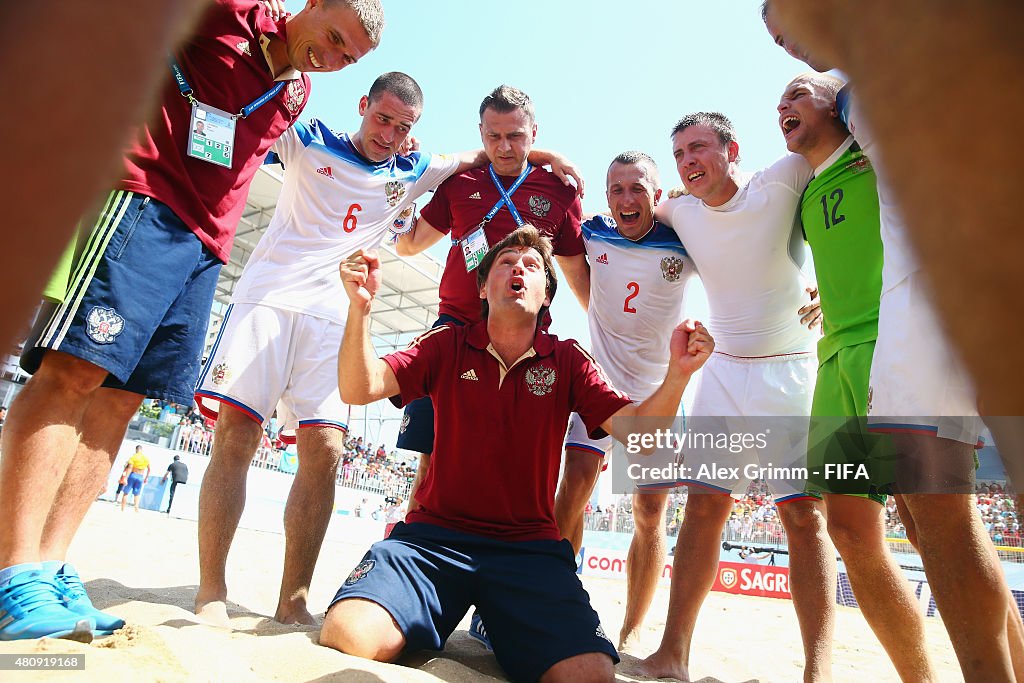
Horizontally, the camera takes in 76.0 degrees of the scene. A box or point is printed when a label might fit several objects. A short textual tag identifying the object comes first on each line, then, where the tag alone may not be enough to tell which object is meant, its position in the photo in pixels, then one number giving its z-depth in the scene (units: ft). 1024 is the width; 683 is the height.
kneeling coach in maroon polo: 7.54
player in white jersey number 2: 13.43
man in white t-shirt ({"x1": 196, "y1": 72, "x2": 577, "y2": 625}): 10.22
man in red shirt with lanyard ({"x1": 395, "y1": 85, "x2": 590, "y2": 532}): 12.54
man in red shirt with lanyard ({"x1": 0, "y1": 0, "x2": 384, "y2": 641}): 6.54
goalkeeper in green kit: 7.96
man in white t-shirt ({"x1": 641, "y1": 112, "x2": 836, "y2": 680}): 10.74
